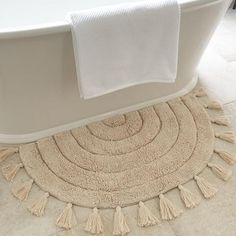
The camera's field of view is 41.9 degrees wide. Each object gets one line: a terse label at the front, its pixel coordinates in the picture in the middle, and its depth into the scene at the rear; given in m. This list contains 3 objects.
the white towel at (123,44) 0.90
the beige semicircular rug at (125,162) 1.10
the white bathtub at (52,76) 0.92
